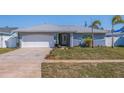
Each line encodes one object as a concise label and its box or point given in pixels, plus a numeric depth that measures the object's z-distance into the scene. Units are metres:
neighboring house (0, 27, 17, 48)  9.19
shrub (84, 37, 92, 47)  9.15
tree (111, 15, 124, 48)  6.94
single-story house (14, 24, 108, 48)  9.32
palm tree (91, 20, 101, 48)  8.28
